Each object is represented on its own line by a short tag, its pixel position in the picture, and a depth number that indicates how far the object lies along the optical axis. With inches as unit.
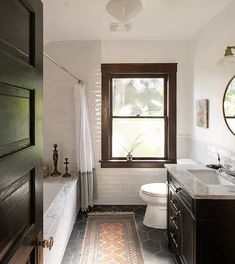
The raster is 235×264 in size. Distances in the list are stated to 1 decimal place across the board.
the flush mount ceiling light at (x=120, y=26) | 106.2
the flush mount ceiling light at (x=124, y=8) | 91.1
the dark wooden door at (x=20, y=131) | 33.5
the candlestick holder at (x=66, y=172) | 150.4
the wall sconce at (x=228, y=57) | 92.4
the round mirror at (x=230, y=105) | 104.8
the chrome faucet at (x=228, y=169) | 97.0
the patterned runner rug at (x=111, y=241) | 103.7
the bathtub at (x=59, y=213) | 87.4
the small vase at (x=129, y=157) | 162.4
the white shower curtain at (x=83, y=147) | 147.4
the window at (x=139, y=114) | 159.5
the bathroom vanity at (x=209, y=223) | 71.5
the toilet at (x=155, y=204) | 124.6
